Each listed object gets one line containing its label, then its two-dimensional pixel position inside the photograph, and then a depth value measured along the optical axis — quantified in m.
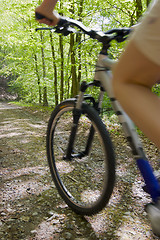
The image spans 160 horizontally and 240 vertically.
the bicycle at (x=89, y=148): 1.24
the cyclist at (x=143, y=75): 0.77
